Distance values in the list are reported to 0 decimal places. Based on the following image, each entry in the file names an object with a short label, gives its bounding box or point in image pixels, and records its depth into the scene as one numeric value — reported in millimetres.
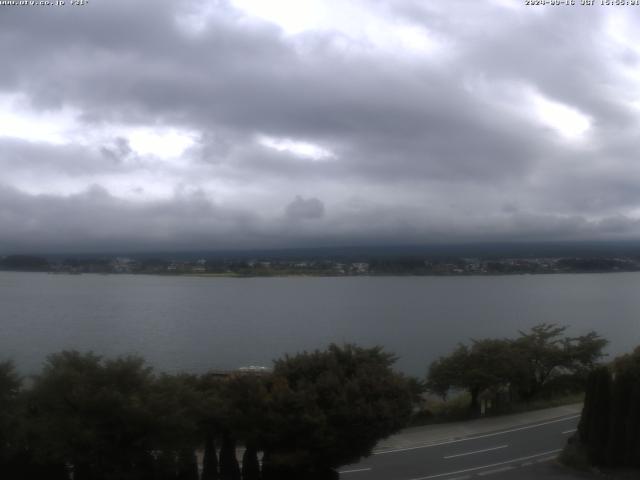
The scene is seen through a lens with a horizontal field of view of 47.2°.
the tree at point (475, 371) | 31453
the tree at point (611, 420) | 19984
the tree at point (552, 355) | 35531
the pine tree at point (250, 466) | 16344
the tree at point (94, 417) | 13953
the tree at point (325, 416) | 15312
